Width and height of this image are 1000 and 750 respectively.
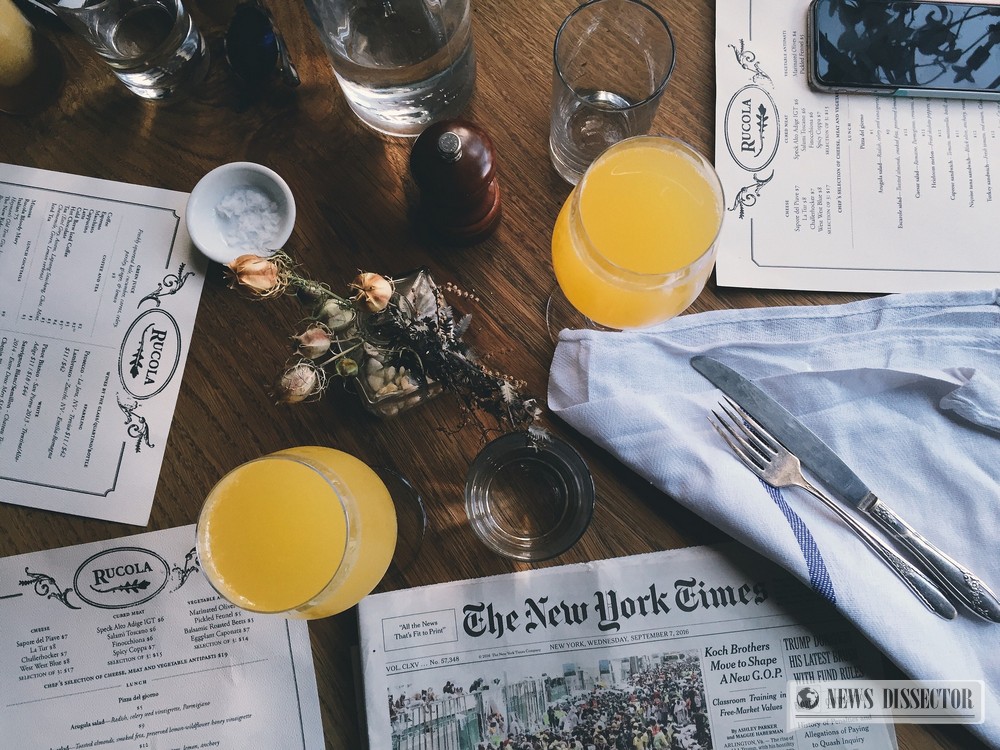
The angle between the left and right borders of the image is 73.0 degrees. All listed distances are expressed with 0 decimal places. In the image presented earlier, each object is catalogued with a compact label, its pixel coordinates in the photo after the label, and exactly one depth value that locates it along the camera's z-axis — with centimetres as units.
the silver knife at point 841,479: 66
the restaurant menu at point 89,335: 72
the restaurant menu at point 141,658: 69
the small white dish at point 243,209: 73
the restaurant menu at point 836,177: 73
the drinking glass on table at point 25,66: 71
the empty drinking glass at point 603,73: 71
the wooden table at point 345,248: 71
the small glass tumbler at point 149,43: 72
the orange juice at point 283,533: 59
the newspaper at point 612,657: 68
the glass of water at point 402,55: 72
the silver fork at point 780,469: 66
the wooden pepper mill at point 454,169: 60
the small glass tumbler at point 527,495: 69
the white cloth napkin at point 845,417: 66
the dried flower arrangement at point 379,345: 54
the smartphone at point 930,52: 74
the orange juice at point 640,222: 60
